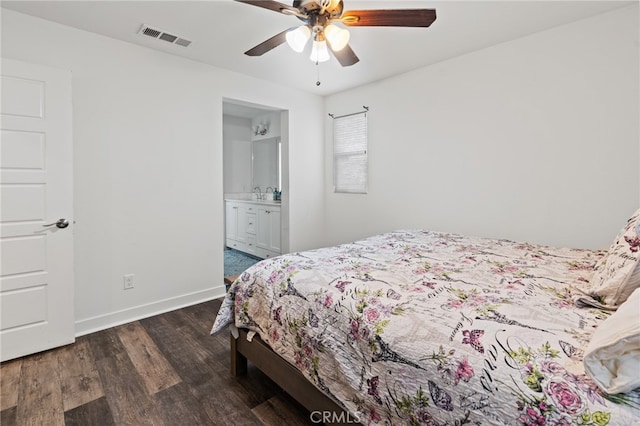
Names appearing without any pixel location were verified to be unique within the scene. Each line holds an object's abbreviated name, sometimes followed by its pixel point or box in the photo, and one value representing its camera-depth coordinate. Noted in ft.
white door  7.03
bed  2.61
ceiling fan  5.58
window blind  13.25
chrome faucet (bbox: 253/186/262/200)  19.23
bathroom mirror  18.48
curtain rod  12.84
